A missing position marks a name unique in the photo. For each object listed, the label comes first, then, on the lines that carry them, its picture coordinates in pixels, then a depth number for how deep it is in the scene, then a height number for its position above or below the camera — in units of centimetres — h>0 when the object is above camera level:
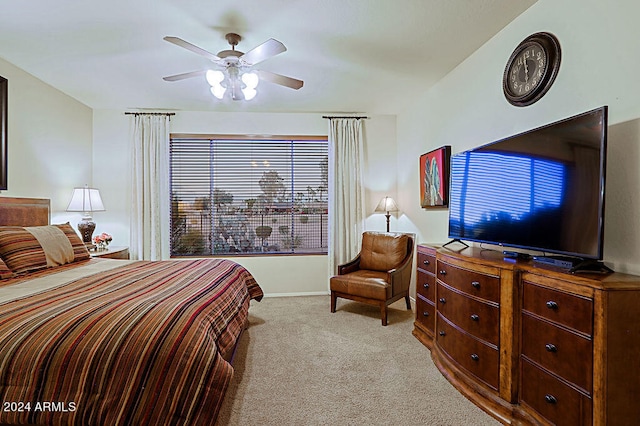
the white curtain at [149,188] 447 +24
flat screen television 161 +13
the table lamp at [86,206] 384 -1
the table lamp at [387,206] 454 +3
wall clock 215 +99
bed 127 -63
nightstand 370 -55
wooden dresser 138 -67
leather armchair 351 -78
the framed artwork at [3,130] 305 +69
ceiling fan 238 +113
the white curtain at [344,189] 474 +27
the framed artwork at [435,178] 343 +34
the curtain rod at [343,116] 478 +133
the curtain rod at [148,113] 451 +128
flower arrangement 395 -43
